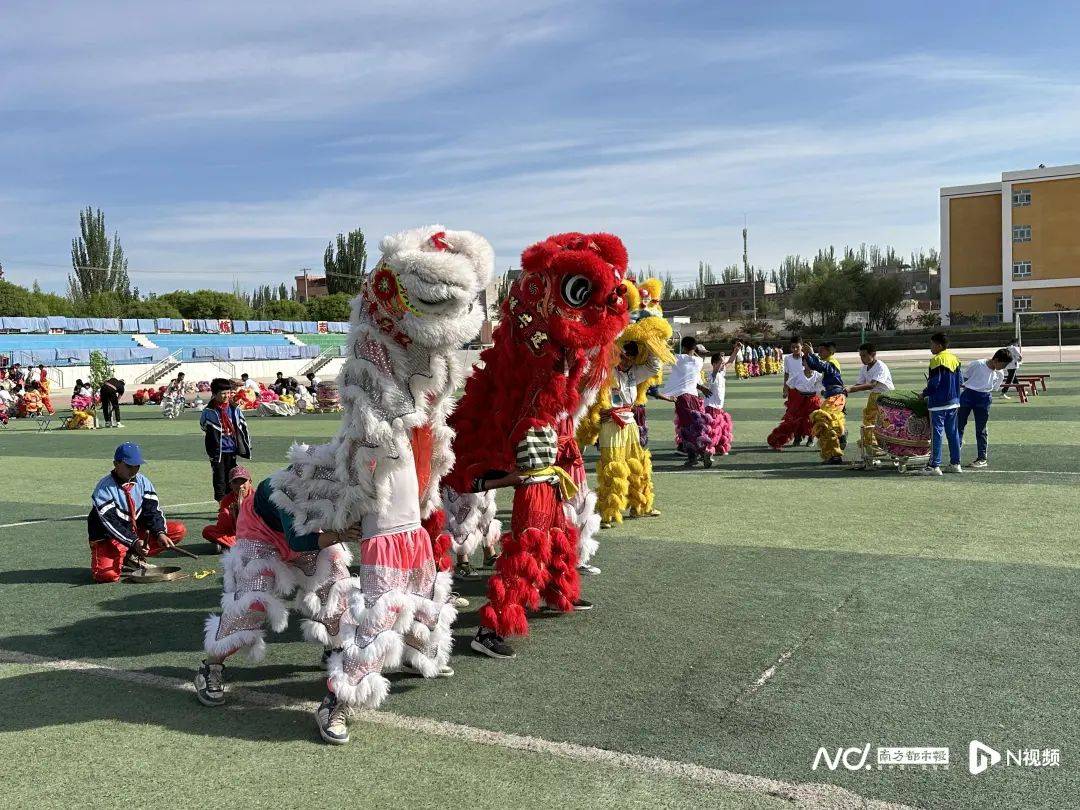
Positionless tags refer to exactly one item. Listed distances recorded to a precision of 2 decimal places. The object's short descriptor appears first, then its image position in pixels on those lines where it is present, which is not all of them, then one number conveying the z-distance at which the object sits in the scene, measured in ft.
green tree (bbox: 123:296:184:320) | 217.77
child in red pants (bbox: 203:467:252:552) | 23.78
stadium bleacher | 145.69
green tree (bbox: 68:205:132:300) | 250.37
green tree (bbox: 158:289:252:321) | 234.17
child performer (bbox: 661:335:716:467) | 40.60
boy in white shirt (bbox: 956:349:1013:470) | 38.40
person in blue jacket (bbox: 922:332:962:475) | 35.65
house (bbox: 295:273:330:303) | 378.94
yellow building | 220.64
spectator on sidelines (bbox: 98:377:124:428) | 74.18
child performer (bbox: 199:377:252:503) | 30.48
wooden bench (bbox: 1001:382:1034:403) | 69.65
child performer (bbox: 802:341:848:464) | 41.55
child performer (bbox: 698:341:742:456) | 42.42
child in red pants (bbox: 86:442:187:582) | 23.13
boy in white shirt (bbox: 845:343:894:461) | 38.68
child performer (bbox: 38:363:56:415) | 91.23
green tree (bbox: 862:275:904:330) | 252.42
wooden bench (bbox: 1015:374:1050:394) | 75.68
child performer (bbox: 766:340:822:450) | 45.78
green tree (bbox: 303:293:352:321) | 250.98
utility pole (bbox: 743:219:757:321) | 315.66
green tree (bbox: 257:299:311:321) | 251.60
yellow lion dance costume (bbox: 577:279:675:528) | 28.48
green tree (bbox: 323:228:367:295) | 260.42
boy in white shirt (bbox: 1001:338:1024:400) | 71.38
